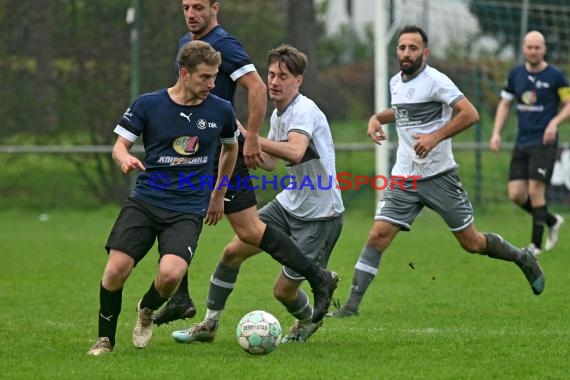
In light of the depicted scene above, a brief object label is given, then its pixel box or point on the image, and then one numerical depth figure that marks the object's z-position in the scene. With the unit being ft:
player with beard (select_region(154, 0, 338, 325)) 44.21
